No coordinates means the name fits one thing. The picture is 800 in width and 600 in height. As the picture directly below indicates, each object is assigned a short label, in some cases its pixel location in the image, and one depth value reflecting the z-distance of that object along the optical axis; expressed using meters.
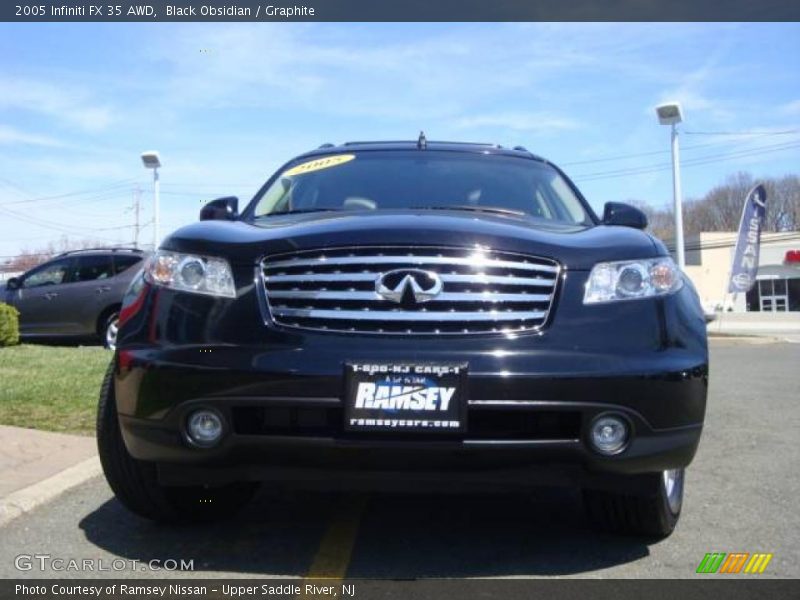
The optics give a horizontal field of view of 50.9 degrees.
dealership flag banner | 26.89
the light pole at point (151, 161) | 27.19
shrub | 11.52
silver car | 13.15
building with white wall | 49.75
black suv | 2.73
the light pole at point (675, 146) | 23.23
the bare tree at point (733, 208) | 81.06
